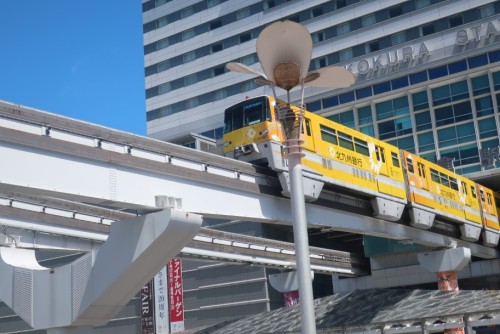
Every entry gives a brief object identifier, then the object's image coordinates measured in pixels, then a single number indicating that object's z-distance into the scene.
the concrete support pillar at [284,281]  38.47
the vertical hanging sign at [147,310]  49.28
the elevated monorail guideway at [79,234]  23.45
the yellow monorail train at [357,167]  23.33
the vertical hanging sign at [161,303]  49.47
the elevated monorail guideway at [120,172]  15.35
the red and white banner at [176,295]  49.66
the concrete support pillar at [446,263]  37.09
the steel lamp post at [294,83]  10.59
